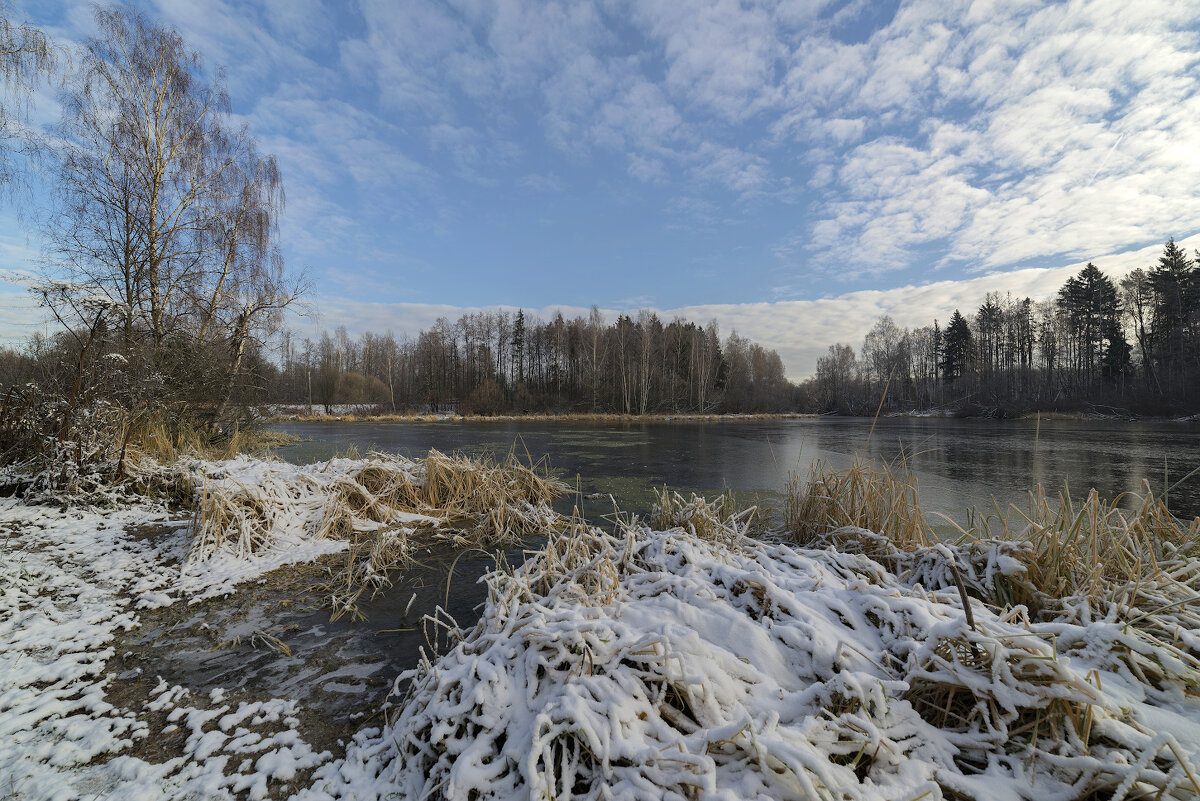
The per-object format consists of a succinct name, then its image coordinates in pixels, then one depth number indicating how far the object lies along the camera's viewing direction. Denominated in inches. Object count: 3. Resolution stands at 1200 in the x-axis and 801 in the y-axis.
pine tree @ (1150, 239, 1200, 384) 1208.8
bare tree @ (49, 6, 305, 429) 321.7
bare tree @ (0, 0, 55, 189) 200.7
